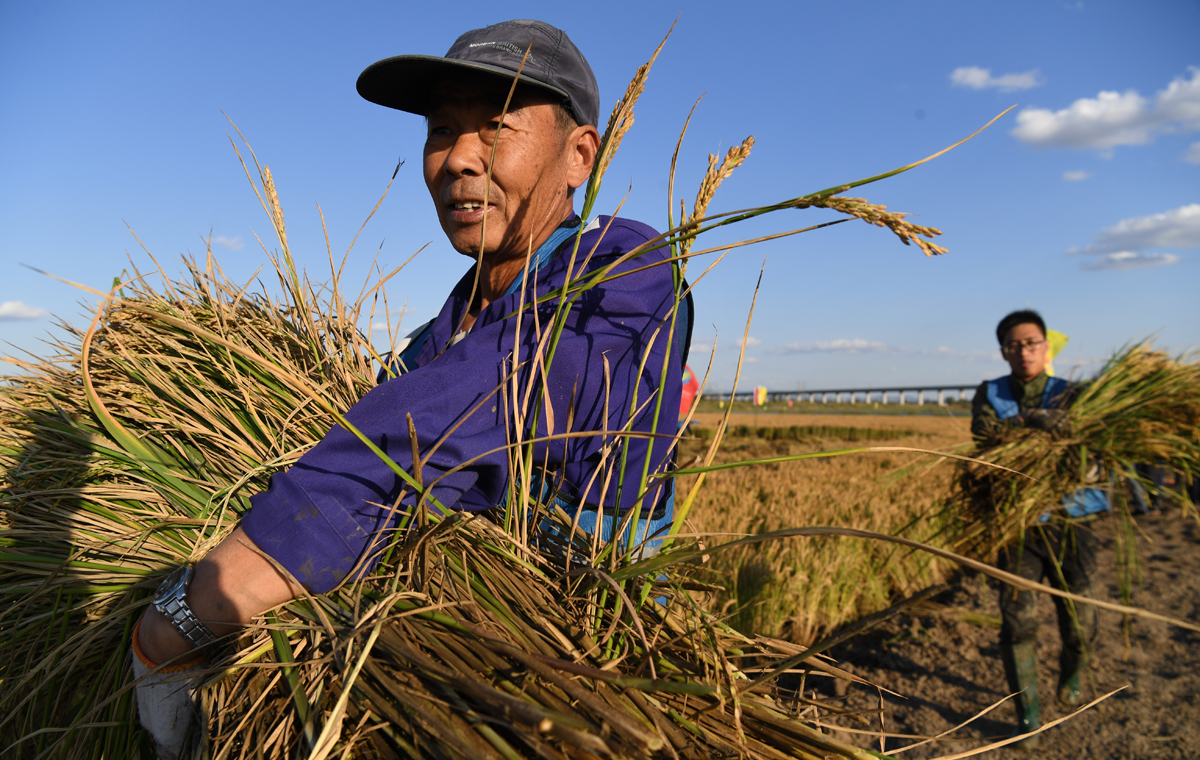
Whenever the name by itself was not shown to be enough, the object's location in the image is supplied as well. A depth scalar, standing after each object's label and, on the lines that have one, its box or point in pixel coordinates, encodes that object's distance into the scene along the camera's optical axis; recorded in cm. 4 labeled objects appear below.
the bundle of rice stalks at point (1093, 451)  367
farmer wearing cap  99
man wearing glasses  368
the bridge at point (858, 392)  4184
